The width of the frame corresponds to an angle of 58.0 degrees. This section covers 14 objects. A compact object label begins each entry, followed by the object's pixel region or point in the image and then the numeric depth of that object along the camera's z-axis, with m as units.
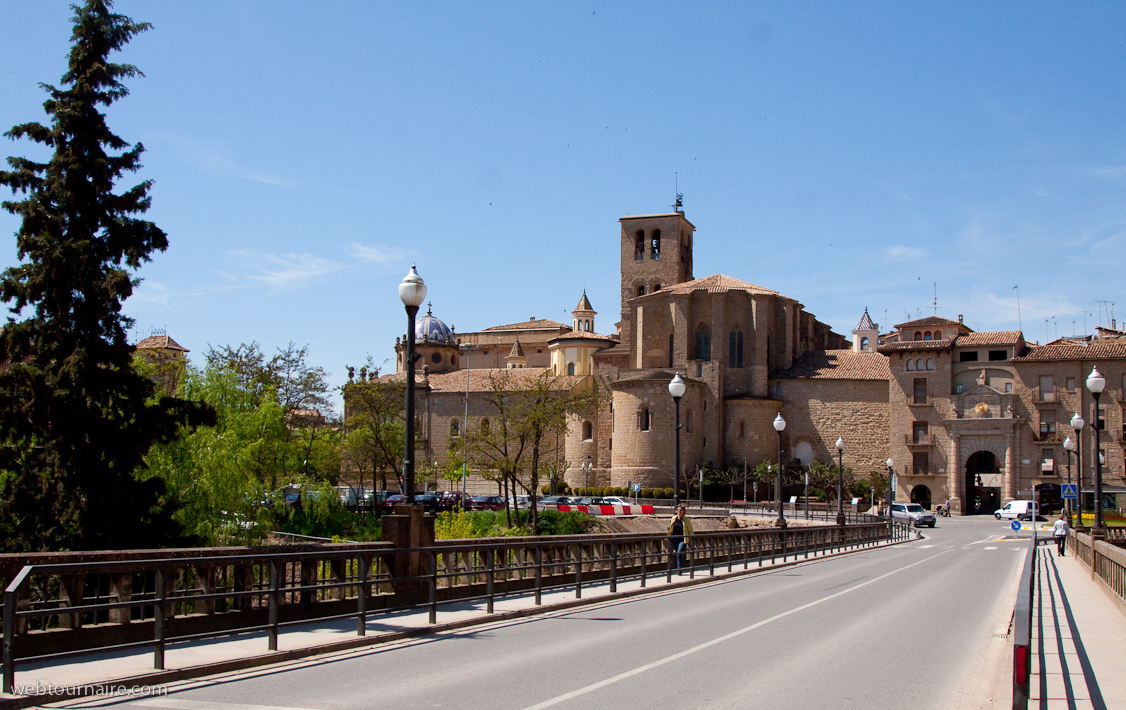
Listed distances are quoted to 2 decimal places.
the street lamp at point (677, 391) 23.50
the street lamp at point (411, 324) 13.64
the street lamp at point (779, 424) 35.16
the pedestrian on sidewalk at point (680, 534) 21.23
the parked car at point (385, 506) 48.69
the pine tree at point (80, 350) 20.84
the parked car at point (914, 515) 58.09
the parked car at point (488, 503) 65.38
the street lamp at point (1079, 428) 32.78
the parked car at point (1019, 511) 65.62
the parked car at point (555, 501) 60.62
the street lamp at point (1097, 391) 26.19
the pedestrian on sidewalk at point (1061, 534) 32.16
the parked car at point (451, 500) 61.78
